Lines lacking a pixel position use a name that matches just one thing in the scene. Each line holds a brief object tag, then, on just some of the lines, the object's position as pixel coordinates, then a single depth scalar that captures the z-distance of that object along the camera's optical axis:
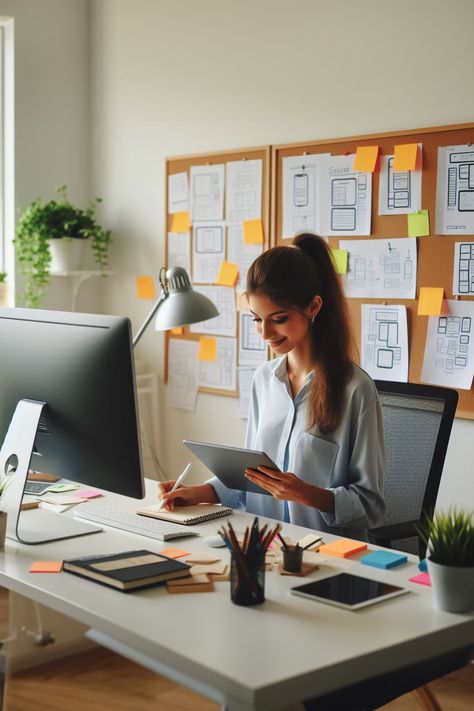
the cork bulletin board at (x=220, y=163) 3.56
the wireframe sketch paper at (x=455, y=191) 2.88
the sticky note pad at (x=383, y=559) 1.78
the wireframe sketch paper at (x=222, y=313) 3.76
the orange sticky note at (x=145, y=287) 4.12
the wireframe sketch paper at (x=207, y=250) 3.79
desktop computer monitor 1.84
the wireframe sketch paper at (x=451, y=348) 2.89
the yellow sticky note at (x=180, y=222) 3.93
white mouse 1.89
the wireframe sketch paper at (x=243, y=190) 3.60
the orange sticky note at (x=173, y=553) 1.82
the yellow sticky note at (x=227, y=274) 3.72
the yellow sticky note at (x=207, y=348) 3.84
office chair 2.41
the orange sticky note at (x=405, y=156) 3.02
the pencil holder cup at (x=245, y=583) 1.54
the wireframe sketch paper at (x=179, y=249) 3.94
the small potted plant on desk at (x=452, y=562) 1.51
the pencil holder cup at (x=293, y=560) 1.71
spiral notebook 2.07
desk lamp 2.56
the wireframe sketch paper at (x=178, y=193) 3.93
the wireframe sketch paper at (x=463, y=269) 2.90
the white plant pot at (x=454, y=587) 1.51
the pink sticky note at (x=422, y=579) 1.68
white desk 1.27
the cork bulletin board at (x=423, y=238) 2.92
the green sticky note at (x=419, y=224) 3.00
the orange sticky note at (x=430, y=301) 2.97
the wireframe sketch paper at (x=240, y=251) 3.66
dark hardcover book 1.62
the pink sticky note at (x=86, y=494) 2.32
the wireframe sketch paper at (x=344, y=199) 3.19
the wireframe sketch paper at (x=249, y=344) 3.64
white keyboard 1.96
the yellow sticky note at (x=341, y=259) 3.27
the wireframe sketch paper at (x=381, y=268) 3.07
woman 2.19
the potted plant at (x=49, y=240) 4.02
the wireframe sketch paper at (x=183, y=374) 3.96
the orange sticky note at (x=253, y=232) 3.59
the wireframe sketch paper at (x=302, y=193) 3.36
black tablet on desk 1.56
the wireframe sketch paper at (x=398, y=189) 3.03
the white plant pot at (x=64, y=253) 4.07
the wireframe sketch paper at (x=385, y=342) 3.09
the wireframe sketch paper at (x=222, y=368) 3.77
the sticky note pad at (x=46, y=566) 1.71
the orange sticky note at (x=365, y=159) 3.13
